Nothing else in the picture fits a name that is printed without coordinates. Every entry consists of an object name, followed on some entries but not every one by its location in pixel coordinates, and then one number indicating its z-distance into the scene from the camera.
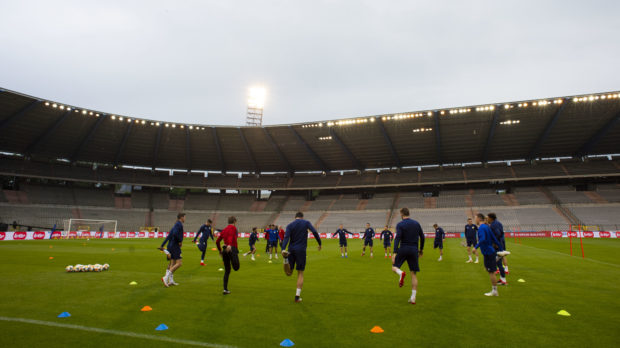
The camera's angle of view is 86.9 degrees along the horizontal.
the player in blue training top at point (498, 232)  9.15
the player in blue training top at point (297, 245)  7.93
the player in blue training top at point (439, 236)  18.05
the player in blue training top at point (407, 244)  7.79
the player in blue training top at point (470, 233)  15.39
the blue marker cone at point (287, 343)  4.77
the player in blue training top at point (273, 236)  18.42
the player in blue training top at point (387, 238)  17.39
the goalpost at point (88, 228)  41.24
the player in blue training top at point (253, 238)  18.49
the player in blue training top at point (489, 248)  8.40
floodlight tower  64.62
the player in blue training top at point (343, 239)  18.95
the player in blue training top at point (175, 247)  9.90
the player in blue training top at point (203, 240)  15.74
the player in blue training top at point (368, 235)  20.00
